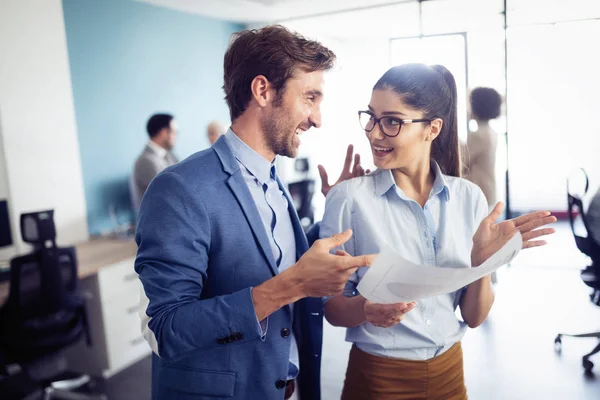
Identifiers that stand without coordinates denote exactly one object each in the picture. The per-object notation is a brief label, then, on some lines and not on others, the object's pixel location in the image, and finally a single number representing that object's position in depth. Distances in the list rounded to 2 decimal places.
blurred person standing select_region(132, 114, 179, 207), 4.21
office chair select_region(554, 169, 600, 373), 3.33
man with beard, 1.02
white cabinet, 3.40
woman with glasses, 1.26
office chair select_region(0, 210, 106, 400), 2.77
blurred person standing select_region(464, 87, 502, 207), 3.98
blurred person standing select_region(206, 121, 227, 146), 4.91
